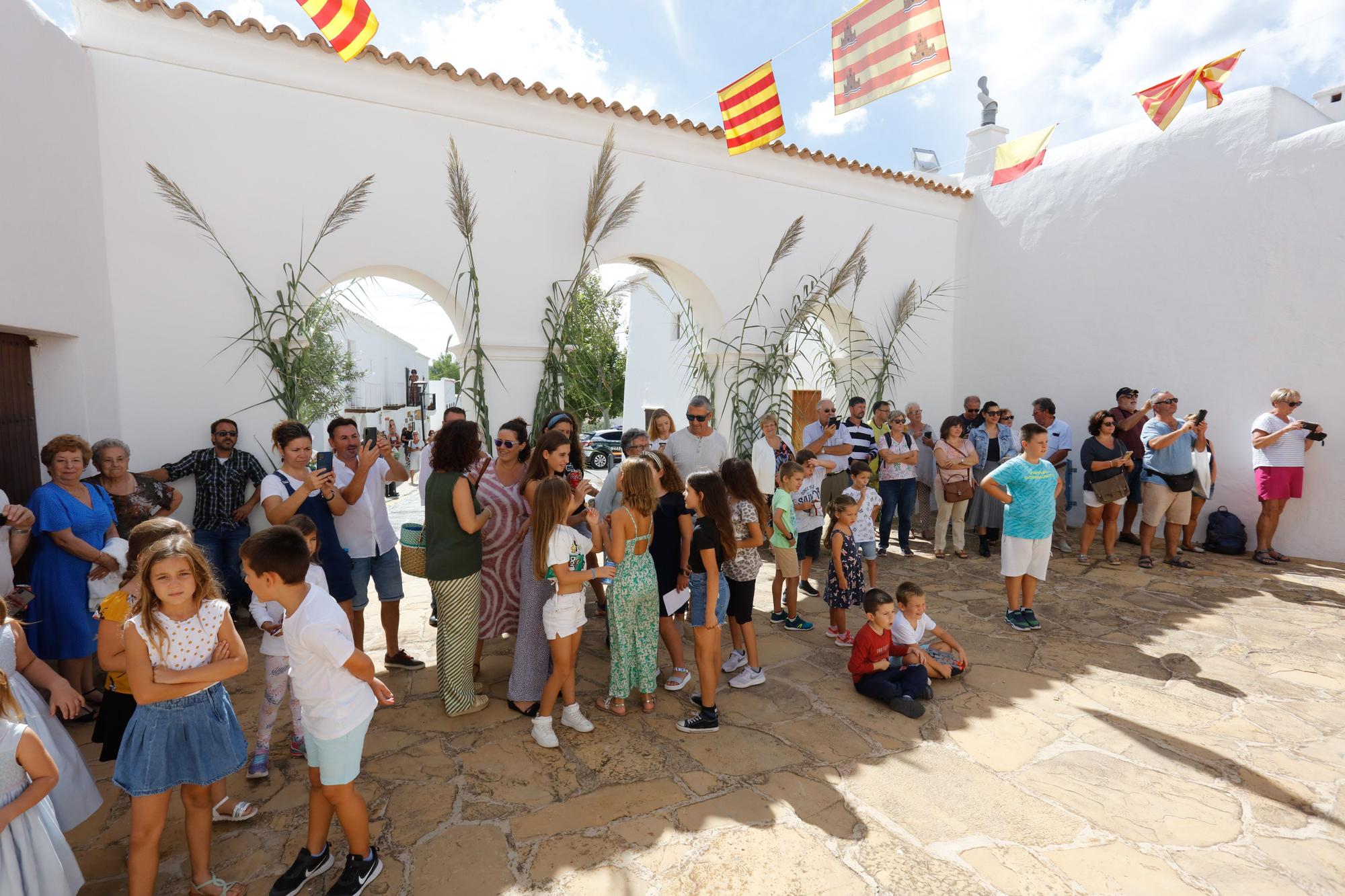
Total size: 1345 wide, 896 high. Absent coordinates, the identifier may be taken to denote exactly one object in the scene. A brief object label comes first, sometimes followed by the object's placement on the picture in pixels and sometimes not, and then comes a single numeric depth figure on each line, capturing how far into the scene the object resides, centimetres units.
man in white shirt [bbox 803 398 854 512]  673
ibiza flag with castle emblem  574
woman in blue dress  346
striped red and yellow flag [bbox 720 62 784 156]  631
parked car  1920
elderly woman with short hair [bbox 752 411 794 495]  609
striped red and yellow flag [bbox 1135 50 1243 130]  646
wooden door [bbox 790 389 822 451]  1187
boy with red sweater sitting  379
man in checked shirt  483
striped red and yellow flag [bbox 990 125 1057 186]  775
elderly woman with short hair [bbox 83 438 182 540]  402
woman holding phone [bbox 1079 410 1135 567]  652
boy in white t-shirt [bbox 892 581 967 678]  389
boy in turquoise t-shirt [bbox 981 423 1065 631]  484
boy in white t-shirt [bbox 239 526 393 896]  222
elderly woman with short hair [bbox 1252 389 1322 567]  651
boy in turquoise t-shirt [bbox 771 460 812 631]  467
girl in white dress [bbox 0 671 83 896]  188
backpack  702
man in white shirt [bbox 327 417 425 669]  388
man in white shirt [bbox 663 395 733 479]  550
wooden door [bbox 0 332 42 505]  410
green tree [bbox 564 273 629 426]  598
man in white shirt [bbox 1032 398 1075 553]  719
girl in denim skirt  216
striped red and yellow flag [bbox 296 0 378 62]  452
